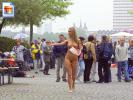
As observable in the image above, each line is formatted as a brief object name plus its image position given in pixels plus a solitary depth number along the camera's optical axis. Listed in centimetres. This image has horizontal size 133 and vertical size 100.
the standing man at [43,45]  1995
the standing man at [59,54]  1518
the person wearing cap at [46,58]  1925
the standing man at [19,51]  1945
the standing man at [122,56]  1573
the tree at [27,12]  2953
